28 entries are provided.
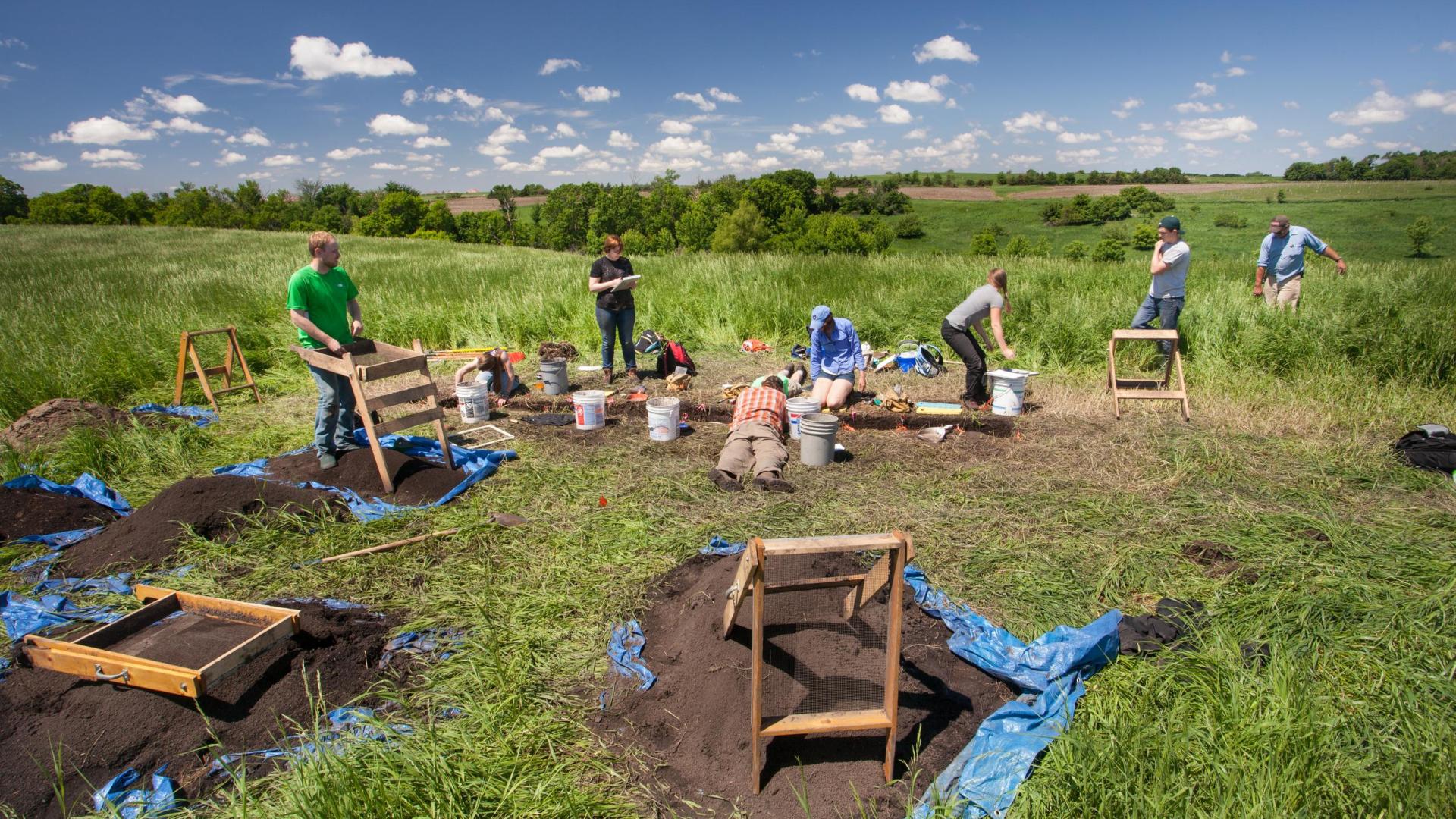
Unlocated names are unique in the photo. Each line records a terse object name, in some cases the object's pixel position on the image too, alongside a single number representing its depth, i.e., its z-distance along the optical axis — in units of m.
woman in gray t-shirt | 6.96
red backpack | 8.97
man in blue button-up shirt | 8.34
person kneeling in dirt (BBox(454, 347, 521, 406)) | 8.04
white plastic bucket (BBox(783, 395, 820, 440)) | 6.18
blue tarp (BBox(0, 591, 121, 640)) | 3.40
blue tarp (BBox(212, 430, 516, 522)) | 4.80
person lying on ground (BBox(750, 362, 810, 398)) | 7.35
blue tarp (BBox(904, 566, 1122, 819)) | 2.32
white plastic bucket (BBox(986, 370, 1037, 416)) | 6.77
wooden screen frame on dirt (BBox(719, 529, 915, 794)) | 2.24
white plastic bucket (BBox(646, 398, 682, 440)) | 6.32
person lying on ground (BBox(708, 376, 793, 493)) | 5.26
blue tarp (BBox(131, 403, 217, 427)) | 7.34
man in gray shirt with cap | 7.26
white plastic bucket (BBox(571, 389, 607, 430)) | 6.76
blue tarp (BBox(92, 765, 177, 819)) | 2.30
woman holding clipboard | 8.07
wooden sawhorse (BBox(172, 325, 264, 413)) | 7.57
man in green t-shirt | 5.04
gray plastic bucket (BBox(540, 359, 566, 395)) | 8.09
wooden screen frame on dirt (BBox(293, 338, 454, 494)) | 4.75
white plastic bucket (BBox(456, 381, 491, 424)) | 7.01
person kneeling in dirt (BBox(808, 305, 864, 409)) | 7.01
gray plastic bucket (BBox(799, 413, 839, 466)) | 5.61
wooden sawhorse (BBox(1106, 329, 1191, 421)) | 6.54
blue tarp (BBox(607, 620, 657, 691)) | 3.06
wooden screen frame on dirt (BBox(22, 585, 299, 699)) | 2.64
